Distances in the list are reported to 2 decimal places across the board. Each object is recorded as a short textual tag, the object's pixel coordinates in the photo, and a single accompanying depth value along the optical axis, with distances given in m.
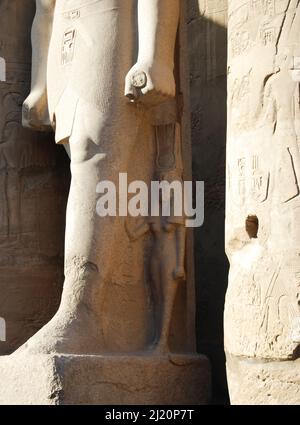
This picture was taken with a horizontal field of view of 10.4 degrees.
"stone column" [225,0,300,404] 6.85
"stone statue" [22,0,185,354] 8.06
